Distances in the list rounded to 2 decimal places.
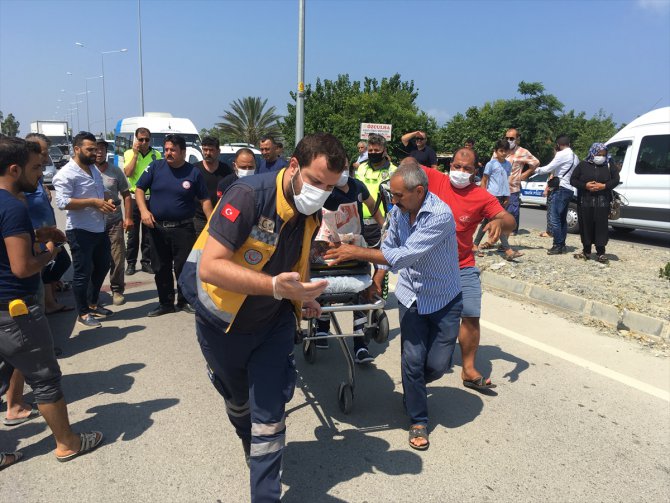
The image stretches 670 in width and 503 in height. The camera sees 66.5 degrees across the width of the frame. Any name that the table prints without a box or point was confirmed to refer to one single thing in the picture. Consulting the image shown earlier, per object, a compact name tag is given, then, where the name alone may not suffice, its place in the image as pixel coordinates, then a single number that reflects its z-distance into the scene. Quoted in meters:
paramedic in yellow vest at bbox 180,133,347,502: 2.08
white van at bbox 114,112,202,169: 16.15
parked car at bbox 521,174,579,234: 17.66
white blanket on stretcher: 3.45
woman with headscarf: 7.76
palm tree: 39.09
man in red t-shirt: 3.79
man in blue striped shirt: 3.14
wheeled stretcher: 3.46
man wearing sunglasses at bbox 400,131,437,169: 7.64
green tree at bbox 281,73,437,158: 29.94
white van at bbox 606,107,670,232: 10.50
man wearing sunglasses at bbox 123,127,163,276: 7.47
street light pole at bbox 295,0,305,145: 13.95
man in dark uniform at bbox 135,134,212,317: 5.41
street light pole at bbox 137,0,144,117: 32.59
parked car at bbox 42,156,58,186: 19.86
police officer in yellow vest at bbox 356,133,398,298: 5.23
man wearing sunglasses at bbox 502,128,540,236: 9.02
